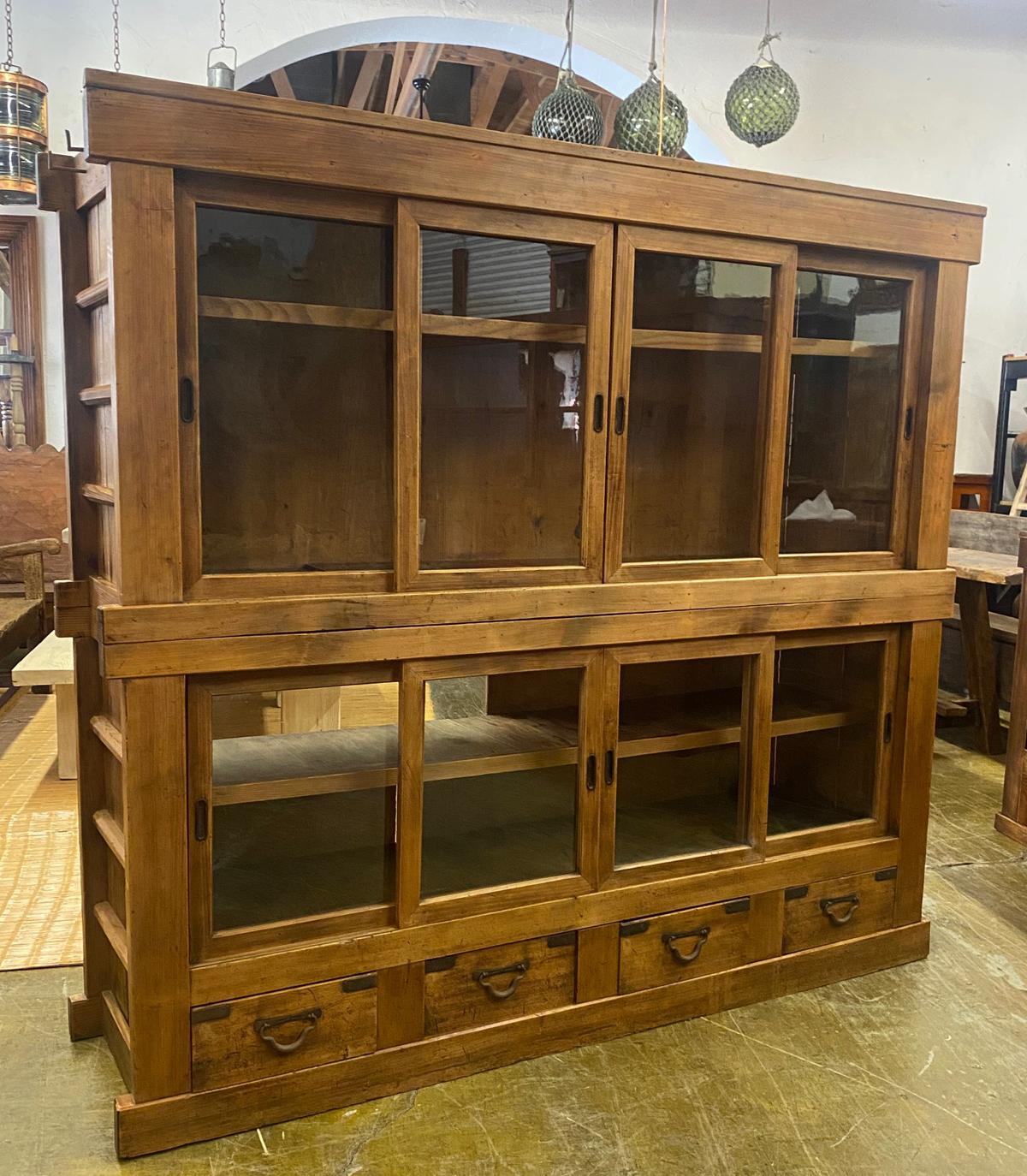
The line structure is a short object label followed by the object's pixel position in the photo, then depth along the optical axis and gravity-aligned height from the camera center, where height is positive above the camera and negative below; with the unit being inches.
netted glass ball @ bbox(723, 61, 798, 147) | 137.6 +47.1
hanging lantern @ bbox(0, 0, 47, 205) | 165.6 +49.6
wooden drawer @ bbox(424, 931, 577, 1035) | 76.7 -39.7
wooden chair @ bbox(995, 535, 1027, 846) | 127.6 -37.1
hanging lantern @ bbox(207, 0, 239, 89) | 88.0 +31.5
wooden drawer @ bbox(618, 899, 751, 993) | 83.4 -39.6
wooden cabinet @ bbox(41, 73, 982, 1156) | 66.7 -9.7
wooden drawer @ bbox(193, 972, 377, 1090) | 69.7 -39.9
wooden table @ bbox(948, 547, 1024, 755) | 165.6 -30.1
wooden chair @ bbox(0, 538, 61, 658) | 172.7 -29.1
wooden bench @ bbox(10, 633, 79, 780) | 134.6 -30.4
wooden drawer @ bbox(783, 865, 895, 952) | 90.4 -39.4
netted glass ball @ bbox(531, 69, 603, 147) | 85.0 +27.4
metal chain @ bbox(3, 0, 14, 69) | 172.2 +66.8
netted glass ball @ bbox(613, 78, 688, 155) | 89.4 +28.8
